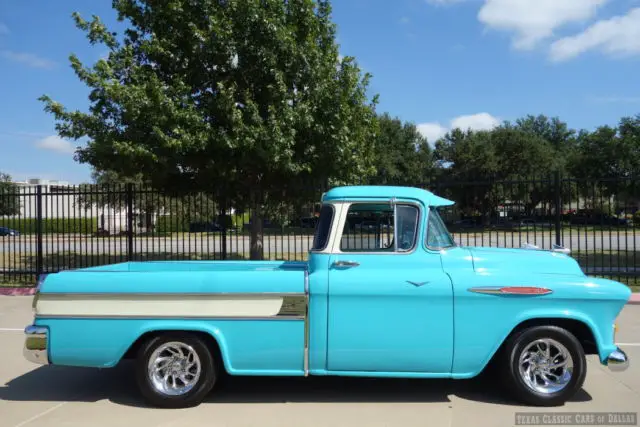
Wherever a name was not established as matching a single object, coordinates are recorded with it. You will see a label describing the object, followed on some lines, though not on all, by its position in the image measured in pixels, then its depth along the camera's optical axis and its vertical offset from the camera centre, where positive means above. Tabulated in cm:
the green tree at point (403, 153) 4112 +524
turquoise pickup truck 452 -96
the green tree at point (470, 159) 3900 +426
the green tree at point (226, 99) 1191 +282
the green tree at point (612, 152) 2980 +365
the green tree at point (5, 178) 5586 +414
